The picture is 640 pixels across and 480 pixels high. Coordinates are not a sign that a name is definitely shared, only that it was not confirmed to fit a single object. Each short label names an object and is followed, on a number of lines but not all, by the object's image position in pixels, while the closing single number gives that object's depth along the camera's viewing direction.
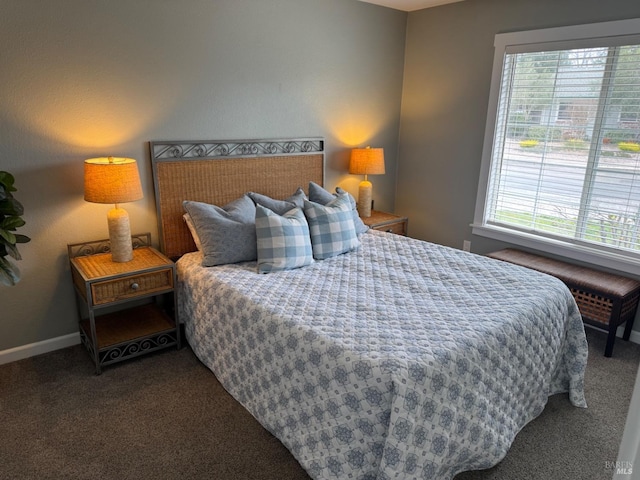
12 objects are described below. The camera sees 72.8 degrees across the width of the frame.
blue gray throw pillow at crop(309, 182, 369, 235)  3.54
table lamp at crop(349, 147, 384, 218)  3.99
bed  1.68
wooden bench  2.90
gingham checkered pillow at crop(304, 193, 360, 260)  3.04
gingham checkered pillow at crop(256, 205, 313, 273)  2.78
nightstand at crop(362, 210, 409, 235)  4.02
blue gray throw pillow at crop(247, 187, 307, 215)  3.23
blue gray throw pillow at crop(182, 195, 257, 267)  2.85
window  3.04
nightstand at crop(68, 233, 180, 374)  2.57
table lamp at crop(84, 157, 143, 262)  2.52
